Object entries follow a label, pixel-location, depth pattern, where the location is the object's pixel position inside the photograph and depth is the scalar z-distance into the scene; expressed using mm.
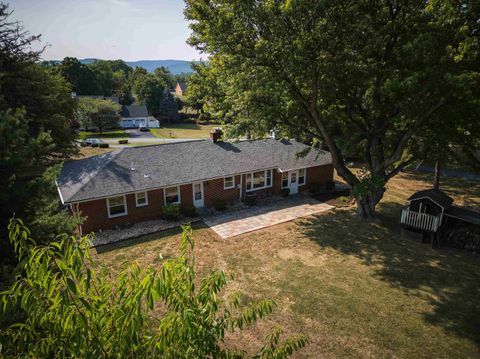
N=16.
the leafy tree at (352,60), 14055
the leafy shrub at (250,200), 25209
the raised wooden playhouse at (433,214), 18125
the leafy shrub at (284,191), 27592
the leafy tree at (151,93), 89519
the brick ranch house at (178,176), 20422
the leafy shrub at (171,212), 21938
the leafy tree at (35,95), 27250
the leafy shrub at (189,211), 22711
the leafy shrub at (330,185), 29156
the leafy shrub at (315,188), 28578
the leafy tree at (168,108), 88688
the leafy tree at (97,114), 64688
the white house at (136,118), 81500
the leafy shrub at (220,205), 23844
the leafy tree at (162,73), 153950
